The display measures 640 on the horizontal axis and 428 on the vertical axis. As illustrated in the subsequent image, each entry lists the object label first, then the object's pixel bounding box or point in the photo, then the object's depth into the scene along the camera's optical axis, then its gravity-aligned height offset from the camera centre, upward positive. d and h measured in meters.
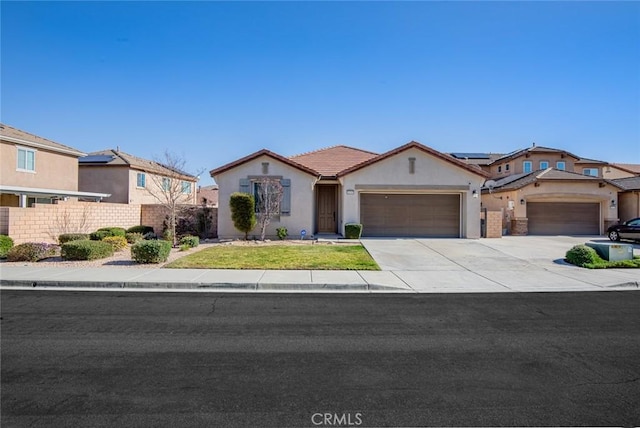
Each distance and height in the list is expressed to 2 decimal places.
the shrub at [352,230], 17.53 -0.75
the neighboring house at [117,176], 26.31 +3.01
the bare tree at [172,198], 15.93 +0.96
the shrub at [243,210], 16.86 +0.25
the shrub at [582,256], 11.84 -1.41
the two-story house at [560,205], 22.39 +0.70
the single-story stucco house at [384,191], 18.11 +1.29
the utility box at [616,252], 12.06 -1.27
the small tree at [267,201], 17.27 +0.73
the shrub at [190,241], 14.62 -1.12
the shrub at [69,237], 14.27 -0.93
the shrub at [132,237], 16.49 -1.06
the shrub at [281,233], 17.50 -0.90
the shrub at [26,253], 11.62 -1.29
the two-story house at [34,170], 19.58 +2.80
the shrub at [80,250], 11.63 -1.22
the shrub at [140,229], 17.97 -0.75
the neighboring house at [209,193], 46.90 +3.08
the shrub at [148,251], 11.02 -1.16
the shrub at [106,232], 15.63 -0.84
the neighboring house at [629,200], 23.72 +1.10
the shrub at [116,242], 13.50 -1.07
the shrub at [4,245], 12.24 -1.10
